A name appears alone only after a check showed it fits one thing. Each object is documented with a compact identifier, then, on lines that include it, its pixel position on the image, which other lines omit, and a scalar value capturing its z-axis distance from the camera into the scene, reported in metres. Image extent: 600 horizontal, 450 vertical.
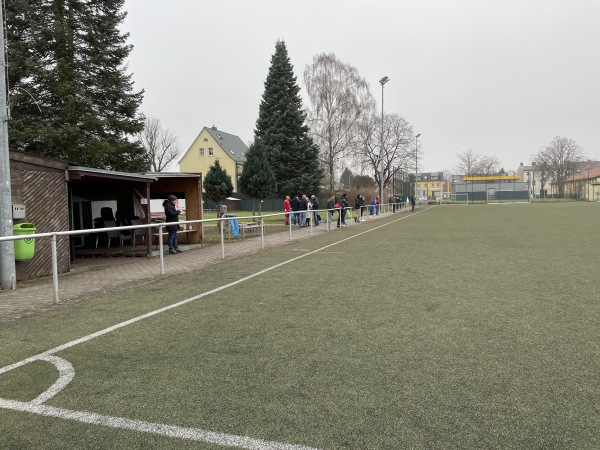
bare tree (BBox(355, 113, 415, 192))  55.66
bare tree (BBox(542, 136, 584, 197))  83.25
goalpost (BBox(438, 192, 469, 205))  78.53
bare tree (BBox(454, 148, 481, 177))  102.62
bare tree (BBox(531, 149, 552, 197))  85.56
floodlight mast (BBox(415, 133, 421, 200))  61.09
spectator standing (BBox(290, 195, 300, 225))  23.41
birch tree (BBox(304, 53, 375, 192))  42.91
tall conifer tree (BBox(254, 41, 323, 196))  39.50
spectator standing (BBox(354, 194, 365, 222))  28.47
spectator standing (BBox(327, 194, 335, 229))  21.14
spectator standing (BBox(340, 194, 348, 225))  24.76
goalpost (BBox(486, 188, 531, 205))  81.31
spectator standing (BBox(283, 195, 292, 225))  23.30
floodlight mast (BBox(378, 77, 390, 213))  37.86
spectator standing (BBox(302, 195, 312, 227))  23.56
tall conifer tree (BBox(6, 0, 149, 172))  20.45
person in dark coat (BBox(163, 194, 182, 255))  12.88
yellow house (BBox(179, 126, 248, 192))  67.25
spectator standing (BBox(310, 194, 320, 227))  25.05
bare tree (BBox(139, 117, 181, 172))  59.88
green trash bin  8.68
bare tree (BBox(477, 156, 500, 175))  106.31
